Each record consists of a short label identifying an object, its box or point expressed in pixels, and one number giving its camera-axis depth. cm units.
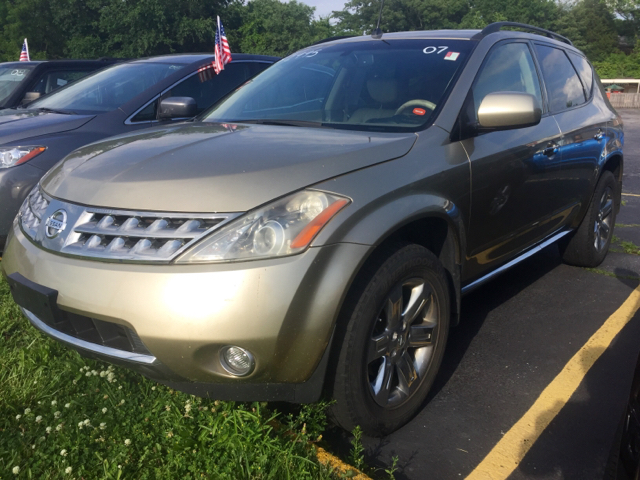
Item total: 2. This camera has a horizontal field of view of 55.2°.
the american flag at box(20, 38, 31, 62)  1393
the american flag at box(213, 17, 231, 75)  573
